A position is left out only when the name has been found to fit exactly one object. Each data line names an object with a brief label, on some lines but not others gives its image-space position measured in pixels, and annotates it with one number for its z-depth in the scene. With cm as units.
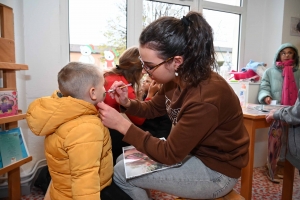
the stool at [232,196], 94
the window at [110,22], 187
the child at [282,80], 210
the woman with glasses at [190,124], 81
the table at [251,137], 137
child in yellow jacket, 80
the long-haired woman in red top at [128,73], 142
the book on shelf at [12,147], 125
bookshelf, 120
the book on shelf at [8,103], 120
